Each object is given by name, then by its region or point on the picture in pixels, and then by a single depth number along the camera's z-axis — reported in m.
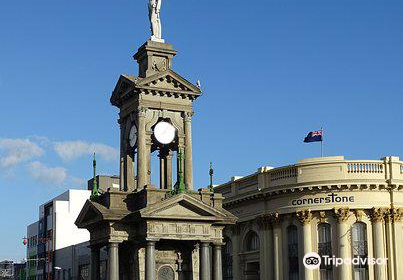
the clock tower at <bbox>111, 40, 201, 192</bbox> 39.44
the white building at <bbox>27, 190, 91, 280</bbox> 97.44
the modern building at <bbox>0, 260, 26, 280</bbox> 121.25
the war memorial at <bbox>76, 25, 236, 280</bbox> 37.25
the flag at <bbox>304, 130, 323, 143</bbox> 66.75
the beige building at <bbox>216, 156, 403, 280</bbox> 61.22
